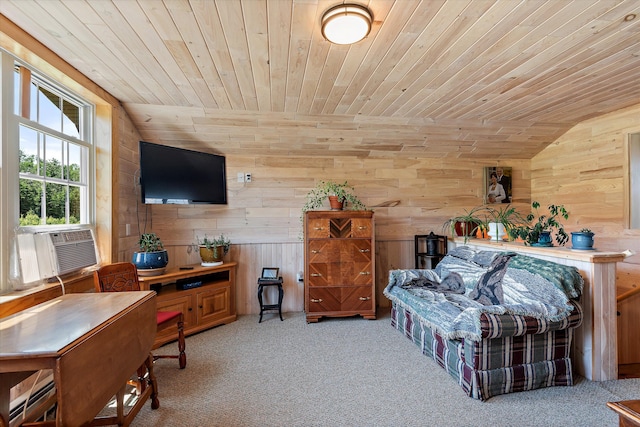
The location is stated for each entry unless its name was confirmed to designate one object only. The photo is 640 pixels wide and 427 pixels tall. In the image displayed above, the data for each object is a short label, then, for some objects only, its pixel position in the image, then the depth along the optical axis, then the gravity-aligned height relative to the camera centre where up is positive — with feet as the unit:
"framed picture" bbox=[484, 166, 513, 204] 13.80 +1.45
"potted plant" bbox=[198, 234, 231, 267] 11.32 -1.32
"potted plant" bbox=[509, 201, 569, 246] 8.31 -0.61
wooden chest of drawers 11.30 -1.88
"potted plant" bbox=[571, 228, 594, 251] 7.52 -0.69
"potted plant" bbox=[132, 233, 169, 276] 9.20 -1.24
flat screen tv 9.72 +1.56
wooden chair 6.99 -1.64
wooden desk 3.63 -1.79
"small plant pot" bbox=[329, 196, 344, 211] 11.85 +0.54
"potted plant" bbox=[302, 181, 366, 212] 12.62 +0.96
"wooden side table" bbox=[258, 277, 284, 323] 11.38 -2.96
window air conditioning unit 6.21 -0.78
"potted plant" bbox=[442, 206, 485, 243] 11.96 -0.45
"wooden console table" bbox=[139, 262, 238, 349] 9.55 -2.70
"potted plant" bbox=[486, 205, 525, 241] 10.22 -0.48
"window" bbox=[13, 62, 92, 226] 6.44 +1.73
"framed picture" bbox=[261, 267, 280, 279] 11.72 -2.26
